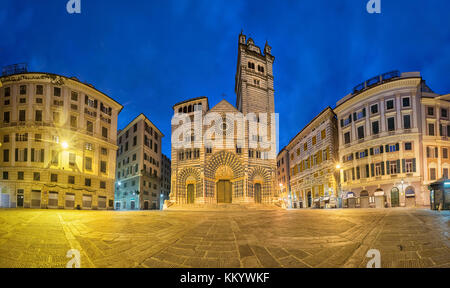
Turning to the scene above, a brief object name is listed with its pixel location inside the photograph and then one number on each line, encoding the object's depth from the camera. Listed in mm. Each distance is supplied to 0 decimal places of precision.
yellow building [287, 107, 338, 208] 36125
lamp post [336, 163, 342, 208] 35469
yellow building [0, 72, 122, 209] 27891
